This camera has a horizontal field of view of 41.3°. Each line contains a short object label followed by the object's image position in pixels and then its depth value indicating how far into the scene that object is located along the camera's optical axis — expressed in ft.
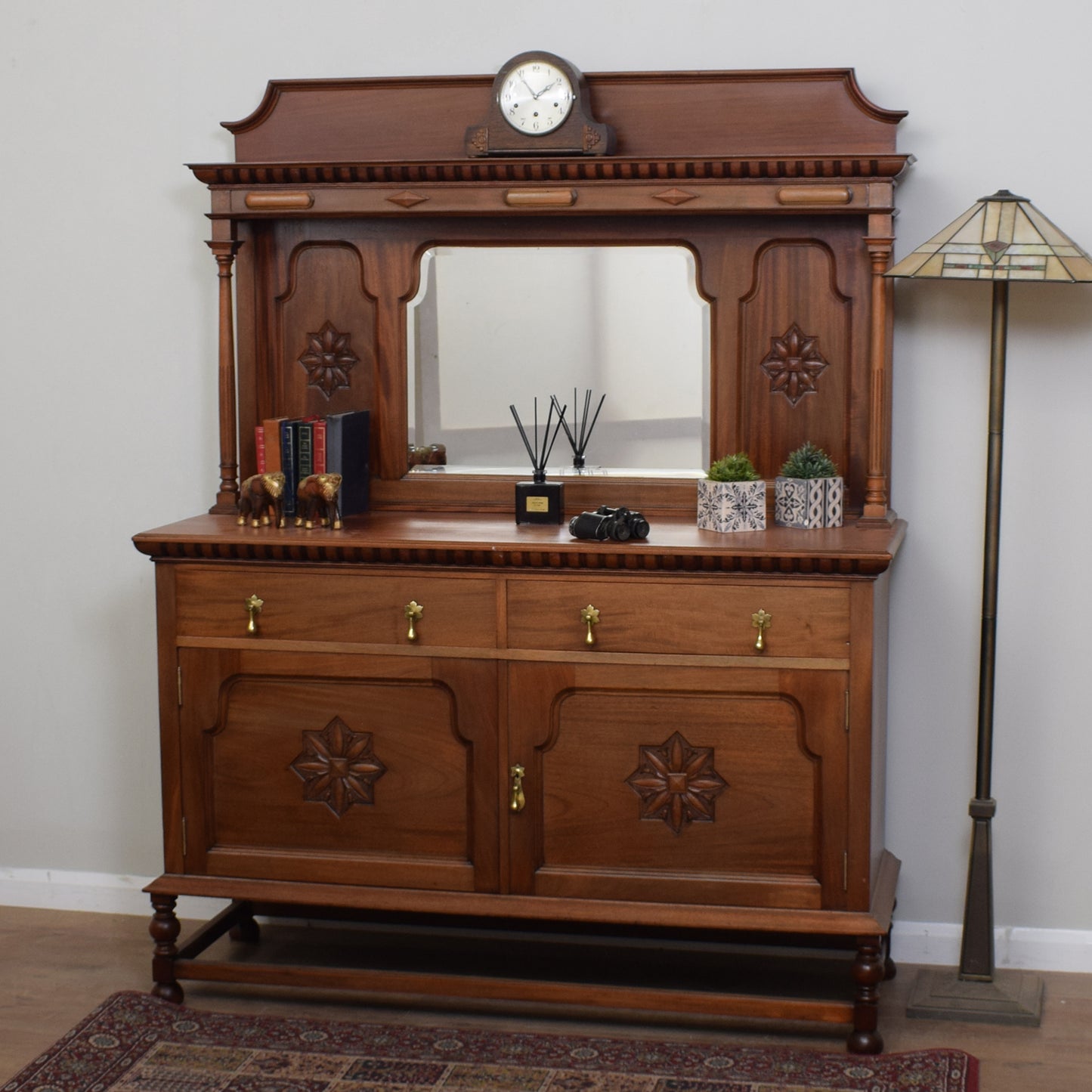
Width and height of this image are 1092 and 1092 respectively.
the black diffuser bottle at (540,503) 10.52
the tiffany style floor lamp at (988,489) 9.77
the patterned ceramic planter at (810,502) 10.11
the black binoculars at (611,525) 9.64
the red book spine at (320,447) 10.61
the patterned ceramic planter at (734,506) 9.99
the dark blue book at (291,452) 10.68
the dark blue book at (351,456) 10.63
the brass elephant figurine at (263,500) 10.41
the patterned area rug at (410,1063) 9.28
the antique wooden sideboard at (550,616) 9.59
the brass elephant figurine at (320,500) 10.30
